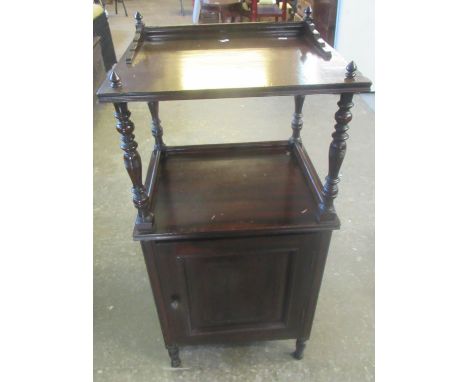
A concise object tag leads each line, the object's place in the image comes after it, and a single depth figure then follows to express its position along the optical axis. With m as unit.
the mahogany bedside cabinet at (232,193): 0.75
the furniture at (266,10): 3.35
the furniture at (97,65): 2.69
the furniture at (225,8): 3.37
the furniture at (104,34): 3.02
